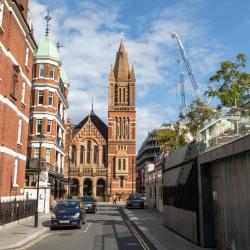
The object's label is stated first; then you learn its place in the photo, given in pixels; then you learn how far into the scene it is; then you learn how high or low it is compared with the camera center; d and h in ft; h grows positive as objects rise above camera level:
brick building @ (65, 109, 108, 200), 199.53 +15.69
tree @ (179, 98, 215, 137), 67.28 +15.99
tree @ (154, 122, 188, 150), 78.54 +12.65
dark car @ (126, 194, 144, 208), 116.25 -7.62
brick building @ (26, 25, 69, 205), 105.85 +28.84
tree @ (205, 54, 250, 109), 58.55 +20.89
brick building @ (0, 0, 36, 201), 54.08 +18.76
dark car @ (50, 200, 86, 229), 52.96 -6.05
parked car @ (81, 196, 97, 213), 93.91 -7.12
